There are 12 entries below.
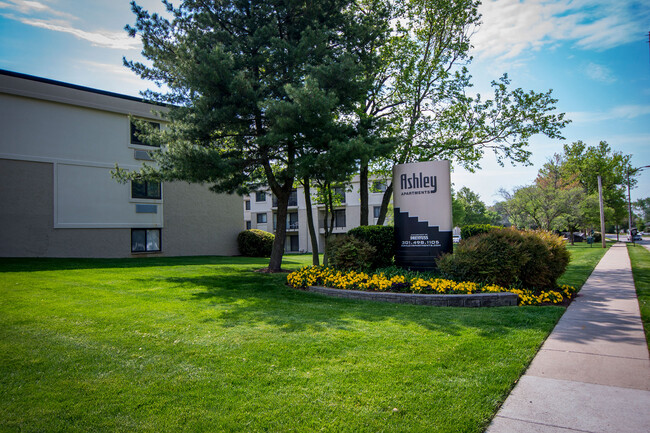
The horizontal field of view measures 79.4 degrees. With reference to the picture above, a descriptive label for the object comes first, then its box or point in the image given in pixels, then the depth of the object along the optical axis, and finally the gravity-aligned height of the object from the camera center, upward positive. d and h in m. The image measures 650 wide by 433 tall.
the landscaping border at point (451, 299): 7.91 -1.51
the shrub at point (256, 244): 26.41 -0.93
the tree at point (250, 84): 11.51 +4.61
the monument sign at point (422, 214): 10.41 +0.35
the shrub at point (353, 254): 10.78 -0.71
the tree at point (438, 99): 16.12 +5.45
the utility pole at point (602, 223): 30.62 +0.09
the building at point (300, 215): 45.12 +1.74
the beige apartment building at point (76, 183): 18.11 +2.61
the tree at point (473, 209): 60.28 +2.81
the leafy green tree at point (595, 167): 49.03 +7.26
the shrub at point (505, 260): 8.74 -0.79
